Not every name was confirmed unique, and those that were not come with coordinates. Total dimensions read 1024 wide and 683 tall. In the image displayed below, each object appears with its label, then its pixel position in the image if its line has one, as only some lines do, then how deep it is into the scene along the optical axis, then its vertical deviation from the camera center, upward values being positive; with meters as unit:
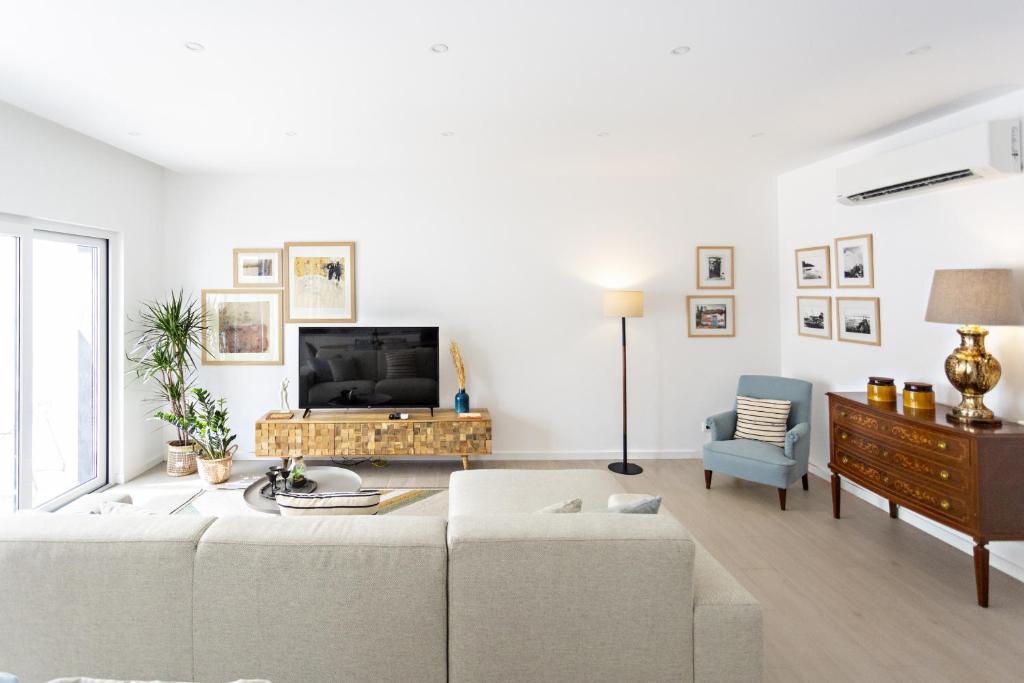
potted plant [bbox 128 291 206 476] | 4.79 -0.04
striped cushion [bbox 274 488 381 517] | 2.30 -0.61
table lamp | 2.94 +0.13
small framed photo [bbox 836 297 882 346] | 4.20 +0.18
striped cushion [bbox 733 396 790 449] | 4.49 -0.60
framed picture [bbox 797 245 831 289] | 4.74 +0.66
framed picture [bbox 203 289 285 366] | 5.23 +0.24
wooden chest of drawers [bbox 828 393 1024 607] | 2.76 -0.67
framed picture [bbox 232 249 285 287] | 5.23 +0.79
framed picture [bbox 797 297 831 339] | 4.76 +0.24
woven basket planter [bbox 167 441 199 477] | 4.90 -0.91
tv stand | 4.82 -0.72
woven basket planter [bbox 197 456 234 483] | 4.69 -0.95
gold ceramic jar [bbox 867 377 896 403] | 3.58 -0.29
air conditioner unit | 3.08 +1.07
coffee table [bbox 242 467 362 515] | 3.30 -0.84
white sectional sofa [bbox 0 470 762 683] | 1.71 -0.77
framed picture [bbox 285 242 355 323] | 5.23 +0.66
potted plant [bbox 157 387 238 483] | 4.70 -0.71
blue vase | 5.08 -0.47
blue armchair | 4.07 -0.77
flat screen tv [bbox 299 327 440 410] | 5.04 -0.14
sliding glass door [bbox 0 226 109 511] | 3.66 -0.10
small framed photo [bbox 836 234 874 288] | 4.24 +0.63
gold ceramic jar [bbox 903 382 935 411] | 3.39 -0.32
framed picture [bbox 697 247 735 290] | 5.38 +0.74
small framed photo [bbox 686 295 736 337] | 5.41 +0.29
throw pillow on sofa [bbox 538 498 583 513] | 2.19 -0.61
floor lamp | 4.95 +0.37
